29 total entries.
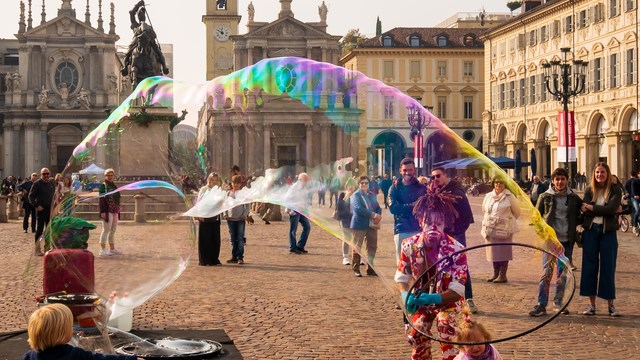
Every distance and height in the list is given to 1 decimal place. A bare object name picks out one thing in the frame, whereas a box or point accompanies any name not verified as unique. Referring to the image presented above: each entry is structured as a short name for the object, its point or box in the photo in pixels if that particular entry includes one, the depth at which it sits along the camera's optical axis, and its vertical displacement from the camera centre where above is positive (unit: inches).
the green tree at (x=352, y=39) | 4323.3 +658.2
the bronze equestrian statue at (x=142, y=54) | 1214.3 +165.8
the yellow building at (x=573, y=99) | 1878.7 +222.2
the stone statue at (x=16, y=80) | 3432.6 +376.3
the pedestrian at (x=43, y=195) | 857.5 -9.2
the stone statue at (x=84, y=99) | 3400.6 +302.3
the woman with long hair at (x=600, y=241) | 429.7 -27.8
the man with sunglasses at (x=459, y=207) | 286.9 -9.8
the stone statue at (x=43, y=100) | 3385.1 +299.9
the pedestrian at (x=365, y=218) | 332.8 -13.5
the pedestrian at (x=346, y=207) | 362.3 -9.8
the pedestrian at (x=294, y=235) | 775.1 -42.8
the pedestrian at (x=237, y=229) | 686.5 -32.9
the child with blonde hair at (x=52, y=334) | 187.5 -29.2
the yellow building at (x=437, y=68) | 3353.8 +397.9
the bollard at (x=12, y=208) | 1488.4 -35.6
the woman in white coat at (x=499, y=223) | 290.2 -15.0
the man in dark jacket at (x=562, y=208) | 447.2 -13.2
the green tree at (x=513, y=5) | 3613.4 +669.1
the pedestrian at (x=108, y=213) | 362.0 -12.7
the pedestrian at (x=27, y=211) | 1056.8 -29.3
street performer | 231.3 -23.3
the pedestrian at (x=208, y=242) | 675.4 -41.4
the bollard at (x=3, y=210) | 1344.7 -34.7
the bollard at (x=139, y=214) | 412.6 -13.6
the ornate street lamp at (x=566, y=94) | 1195.1 +120.2
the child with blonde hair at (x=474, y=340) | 222.2 -36.9
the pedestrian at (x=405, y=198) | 296.0 -5.3
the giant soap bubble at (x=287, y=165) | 315.6 +7.0
